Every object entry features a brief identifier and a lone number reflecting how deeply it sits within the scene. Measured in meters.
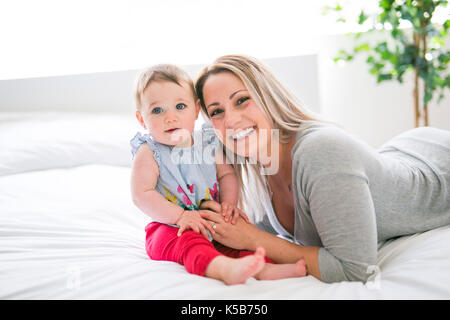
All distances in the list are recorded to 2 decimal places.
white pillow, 1.66
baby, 0.99
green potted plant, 2.17
